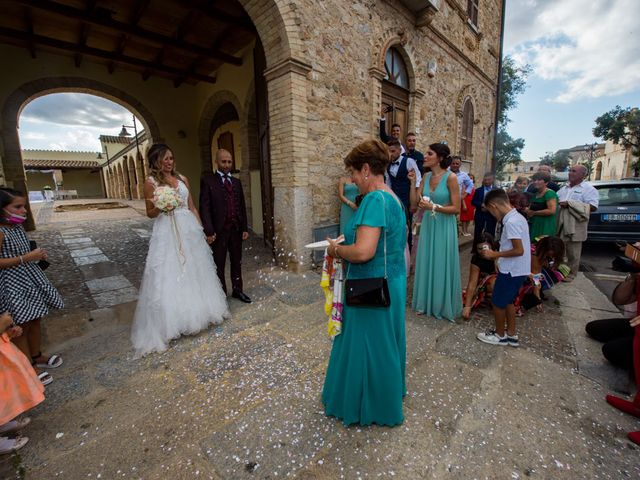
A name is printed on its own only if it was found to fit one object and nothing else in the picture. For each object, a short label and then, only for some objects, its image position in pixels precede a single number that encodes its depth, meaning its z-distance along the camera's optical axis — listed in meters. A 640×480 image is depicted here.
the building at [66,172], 27.30
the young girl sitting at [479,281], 3.50
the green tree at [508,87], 20.02
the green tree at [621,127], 21.46
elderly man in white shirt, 4.69
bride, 2.90
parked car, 5.93
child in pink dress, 1.72
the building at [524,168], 73.19
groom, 3.57
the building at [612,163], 31.05
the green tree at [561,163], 54.16
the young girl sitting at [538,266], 3.48
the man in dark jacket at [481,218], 4.54
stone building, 4.63
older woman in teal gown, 1.62
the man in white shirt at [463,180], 5.93
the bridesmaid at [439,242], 3.24
